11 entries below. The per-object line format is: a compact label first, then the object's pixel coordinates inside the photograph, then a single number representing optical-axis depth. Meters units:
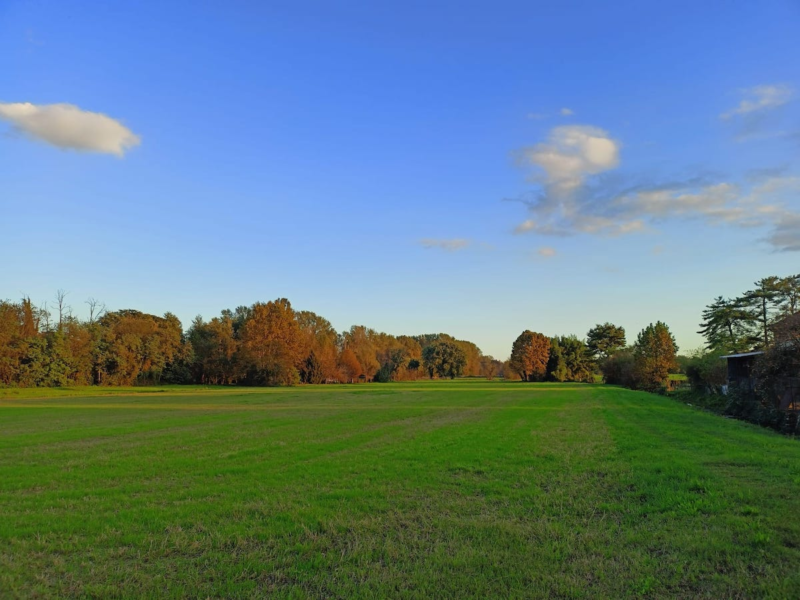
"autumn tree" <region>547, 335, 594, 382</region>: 90.81
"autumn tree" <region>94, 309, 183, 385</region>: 61.47
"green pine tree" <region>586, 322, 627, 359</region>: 95.50
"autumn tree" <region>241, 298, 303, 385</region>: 69.88
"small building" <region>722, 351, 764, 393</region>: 28.02
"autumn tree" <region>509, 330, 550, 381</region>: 94.56
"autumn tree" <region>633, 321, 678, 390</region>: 53.66
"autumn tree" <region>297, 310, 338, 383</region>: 81.25
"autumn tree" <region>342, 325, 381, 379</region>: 93.81
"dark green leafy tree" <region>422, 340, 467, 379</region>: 121.38
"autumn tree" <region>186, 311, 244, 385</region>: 72.56
